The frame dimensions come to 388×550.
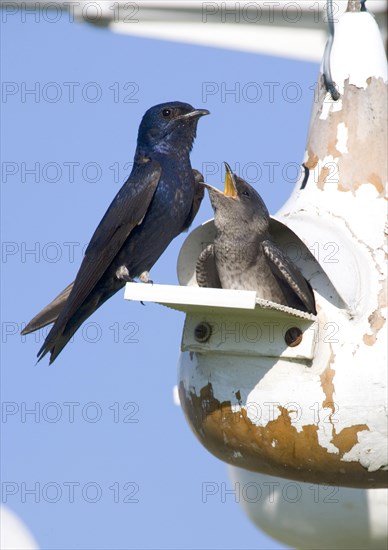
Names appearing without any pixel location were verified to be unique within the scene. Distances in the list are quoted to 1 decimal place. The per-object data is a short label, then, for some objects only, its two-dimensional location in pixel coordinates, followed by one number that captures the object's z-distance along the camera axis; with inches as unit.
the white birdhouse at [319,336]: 335.9
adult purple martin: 379.6
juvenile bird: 355.3
